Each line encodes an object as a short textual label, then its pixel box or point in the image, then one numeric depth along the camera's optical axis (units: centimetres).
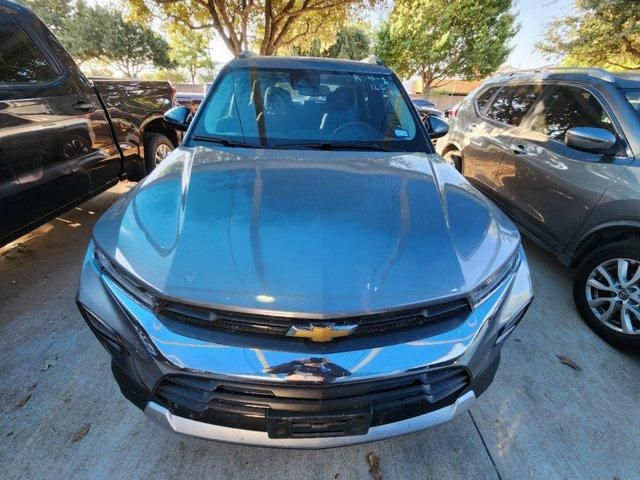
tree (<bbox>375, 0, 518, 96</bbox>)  2170
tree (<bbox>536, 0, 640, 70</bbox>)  1188
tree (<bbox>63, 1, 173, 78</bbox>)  2762
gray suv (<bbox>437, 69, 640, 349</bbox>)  243
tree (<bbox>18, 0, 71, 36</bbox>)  2583
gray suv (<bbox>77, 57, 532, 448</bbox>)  115
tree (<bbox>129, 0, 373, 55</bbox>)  1151
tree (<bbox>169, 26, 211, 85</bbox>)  3647
